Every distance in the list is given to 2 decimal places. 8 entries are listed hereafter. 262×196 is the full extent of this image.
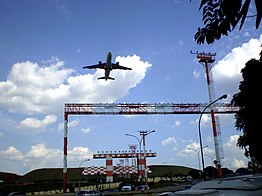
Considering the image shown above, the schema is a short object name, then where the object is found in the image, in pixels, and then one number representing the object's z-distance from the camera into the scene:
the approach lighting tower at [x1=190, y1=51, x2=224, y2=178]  49.00
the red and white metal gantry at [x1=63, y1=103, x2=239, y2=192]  52.34
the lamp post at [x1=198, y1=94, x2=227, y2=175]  28.52
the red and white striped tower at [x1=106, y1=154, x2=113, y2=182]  81.50
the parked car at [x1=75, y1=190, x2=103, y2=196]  22.15
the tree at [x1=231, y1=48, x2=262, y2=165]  17.61
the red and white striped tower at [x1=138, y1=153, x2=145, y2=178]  80.87
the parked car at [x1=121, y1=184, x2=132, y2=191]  52.10
